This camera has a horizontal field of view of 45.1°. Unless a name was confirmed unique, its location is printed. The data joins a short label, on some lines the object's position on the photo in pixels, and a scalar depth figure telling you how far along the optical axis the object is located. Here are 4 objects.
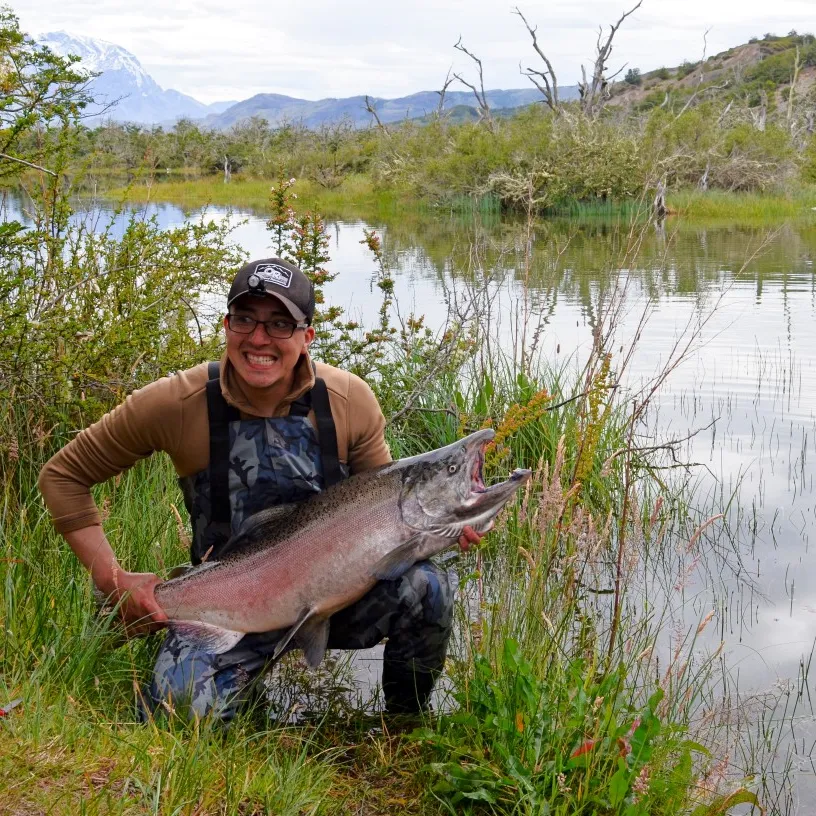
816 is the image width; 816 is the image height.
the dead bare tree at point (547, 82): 36.22
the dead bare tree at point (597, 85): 37.12
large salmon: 3.43
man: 3.52
